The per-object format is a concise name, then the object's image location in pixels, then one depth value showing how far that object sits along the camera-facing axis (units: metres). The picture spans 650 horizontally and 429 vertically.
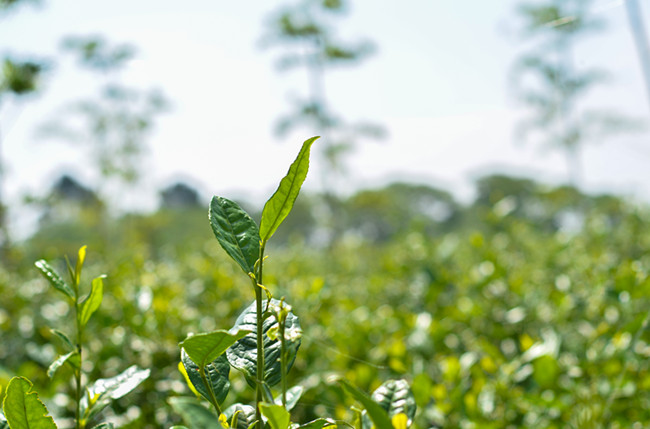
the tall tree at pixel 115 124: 12.89
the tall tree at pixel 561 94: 12.19
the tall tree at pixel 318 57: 11.07
